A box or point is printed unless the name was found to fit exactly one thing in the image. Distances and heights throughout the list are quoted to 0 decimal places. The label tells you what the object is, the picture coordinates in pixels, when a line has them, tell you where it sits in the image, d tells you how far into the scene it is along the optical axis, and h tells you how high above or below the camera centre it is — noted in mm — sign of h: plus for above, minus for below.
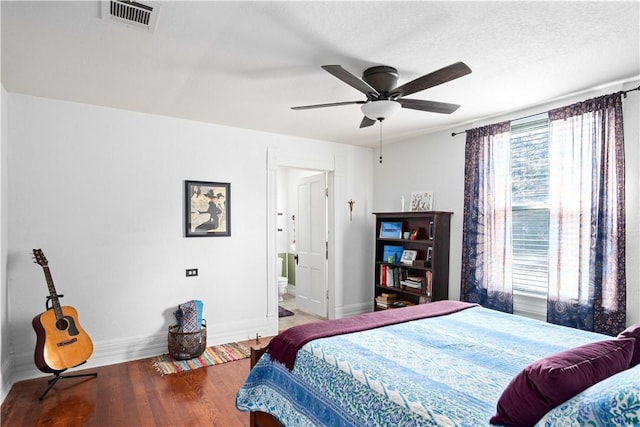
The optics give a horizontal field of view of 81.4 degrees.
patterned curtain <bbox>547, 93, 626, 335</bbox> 2896 -8
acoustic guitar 2947 -1070
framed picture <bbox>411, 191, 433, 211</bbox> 4562 +161
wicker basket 3688 -1339
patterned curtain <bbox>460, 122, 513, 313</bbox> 3672 -52
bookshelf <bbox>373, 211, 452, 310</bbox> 4195 -542
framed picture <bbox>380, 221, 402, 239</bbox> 4793 -215
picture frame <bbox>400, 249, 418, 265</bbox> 4523 -528
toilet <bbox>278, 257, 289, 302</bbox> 6488 -1316
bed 1253 -767
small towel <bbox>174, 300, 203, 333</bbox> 3803 -1100
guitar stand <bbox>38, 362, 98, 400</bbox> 2930 -1446
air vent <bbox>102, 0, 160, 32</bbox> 1906 +1048
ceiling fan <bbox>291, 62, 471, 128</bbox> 2430 +842
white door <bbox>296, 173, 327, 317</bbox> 5379 -520
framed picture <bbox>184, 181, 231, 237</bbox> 4061 +25
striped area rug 3525 -1499
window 3441 +115
